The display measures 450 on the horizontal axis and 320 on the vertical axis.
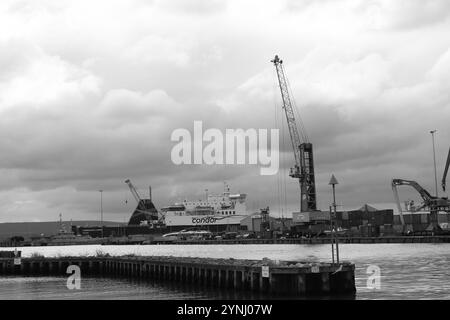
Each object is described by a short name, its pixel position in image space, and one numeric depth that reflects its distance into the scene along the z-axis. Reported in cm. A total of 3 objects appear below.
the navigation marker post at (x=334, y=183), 3491
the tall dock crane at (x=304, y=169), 15650
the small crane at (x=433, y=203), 13975
